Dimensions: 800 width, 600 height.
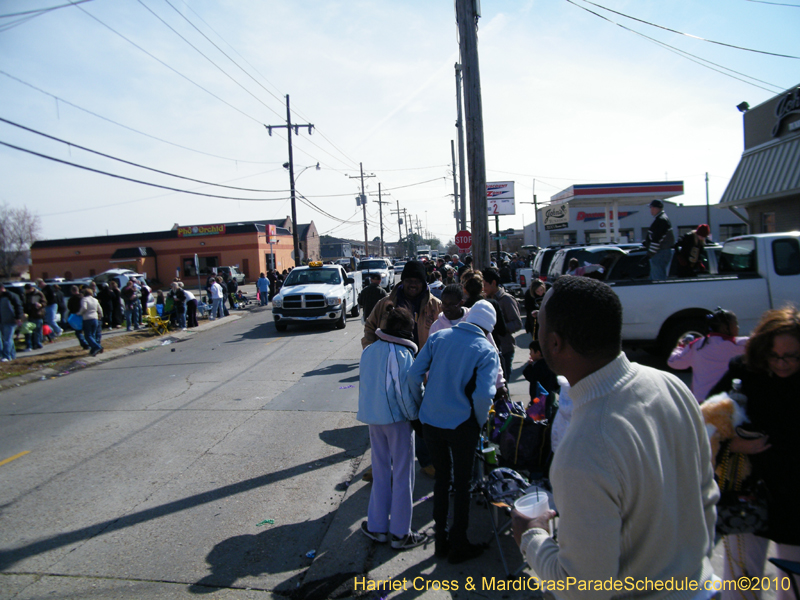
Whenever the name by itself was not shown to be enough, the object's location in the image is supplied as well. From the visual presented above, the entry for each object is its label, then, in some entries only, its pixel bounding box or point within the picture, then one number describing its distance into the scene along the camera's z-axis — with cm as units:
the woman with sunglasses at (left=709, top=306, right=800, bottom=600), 238
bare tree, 5138
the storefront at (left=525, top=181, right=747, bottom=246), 3247
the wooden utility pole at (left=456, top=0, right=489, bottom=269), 923
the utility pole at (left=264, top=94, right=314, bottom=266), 3050
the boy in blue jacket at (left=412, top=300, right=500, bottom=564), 341
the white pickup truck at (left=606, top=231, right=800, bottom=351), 785
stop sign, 2008
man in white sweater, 135
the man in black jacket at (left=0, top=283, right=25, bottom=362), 1223
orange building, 5169
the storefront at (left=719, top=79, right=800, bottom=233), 1467
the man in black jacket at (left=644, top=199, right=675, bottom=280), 843
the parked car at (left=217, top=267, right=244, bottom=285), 3956
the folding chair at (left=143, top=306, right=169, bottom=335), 1680
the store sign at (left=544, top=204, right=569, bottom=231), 3972
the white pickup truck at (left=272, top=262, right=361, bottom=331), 1608
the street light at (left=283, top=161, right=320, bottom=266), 3066
